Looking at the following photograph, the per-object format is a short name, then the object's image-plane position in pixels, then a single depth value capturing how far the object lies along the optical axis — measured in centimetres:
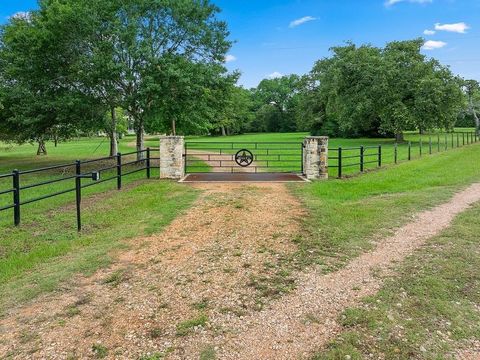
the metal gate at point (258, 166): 1539
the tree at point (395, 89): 2784
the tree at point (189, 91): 1573
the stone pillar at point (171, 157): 1242
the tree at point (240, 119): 6178
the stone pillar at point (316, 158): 1214
